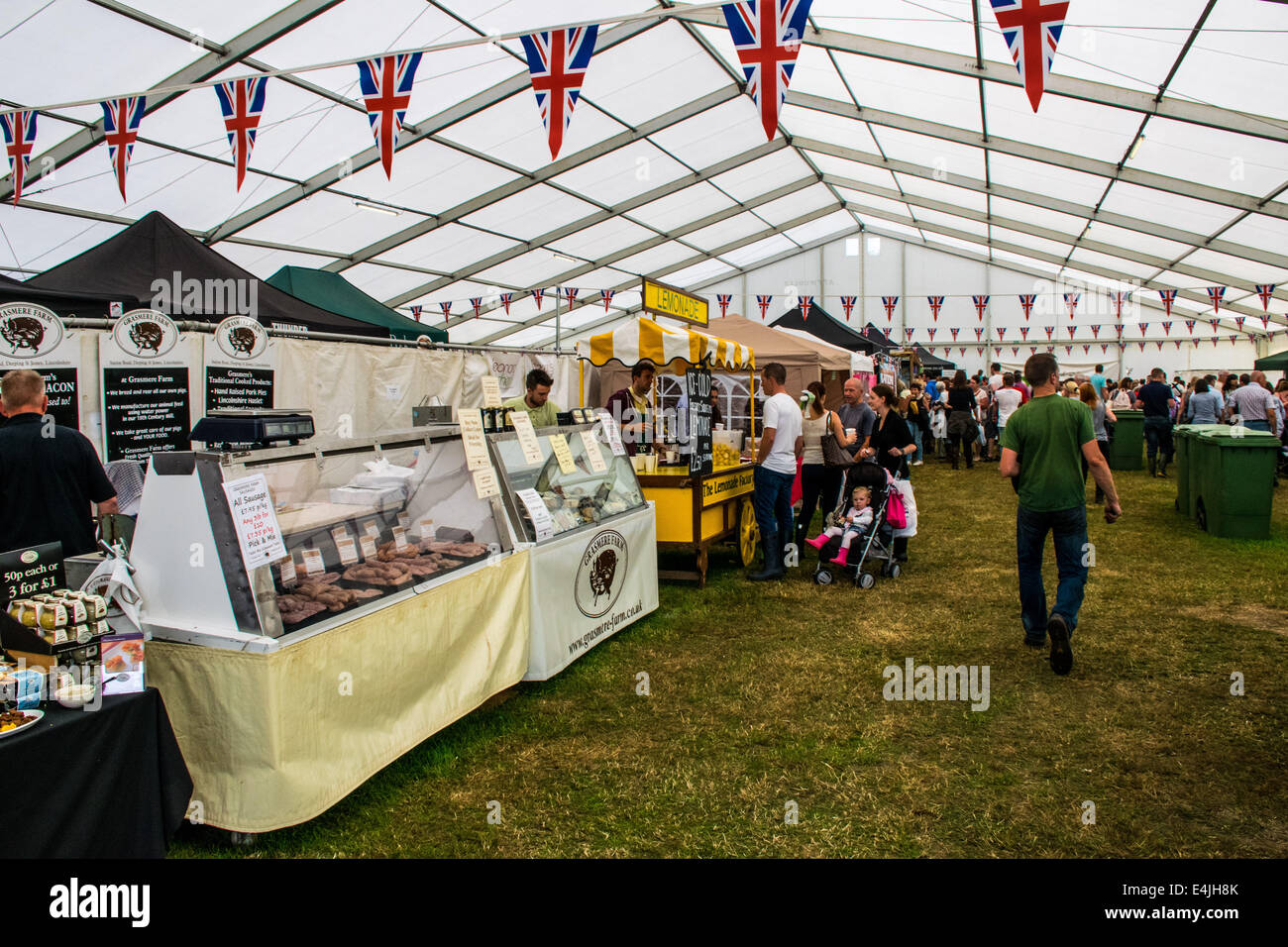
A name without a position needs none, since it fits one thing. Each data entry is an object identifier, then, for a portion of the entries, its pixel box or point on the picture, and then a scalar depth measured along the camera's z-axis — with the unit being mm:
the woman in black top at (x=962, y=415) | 15625
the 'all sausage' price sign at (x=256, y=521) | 2791
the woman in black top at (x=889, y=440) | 7240
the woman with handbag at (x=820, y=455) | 7395
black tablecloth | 2096
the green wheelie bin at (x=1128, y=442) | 14438
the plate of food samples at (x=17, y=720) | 2119
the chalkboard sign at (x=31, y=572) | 2416
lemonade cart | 6535
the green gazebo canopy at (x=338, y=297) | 9320
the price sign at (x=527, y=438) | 4747
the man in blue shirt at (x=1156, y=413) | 13281
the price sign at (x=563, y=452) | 5109
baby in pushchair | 6805
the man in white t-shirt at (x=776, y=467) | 6625
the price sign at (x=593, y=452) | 5484
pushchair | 6820
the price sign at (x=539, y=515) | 4457
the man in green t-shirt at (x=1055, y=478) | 4531
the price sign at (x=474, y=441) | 4168
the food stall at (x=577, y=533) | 4449
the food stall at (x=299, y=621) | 2727
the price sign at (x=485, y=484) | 4195
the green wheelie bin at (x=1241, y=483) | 8078
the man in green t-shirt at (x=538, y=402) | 6359
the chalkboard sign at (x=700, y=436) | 7016
